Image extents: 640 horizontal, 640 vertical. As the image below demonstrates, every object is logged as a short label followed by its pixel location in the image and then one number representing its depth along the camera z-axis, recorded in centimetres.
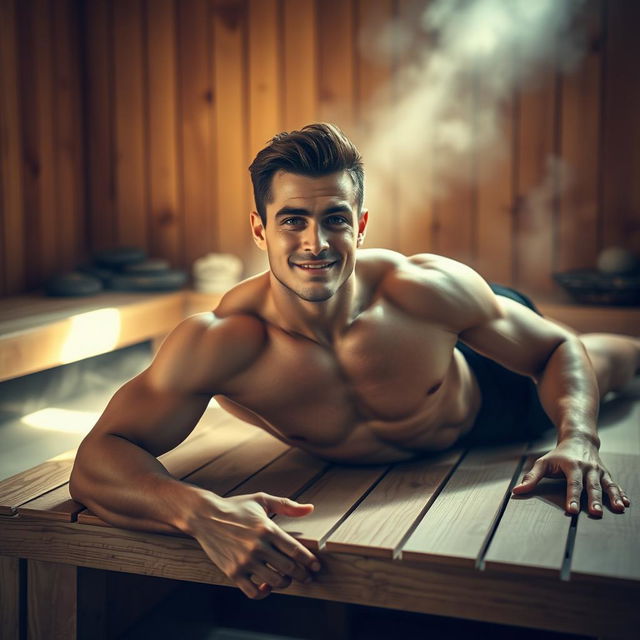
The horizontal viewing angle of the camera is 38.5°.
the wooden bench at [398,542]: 170
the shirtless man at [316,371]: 190
